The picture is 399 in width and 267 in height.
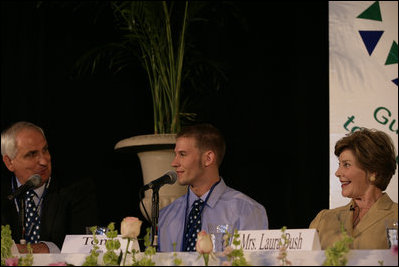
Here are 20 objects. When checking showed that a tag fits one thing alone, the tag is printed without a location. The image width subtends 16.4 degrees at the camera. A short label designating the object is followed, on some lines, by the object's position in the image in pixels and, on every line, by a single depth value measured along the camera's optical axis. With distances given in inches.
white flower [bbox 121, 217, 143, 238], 152.1
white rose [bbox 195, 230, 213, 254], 147.9
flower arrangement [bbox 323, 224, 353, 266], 146.7
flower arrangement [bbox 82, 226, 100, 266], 158.1
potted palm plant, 325.2
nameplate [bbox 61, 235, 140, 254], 203.3
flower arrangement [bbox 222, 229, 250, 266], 151.0
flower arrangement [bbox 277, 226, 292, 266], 152.5
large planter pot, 322.6
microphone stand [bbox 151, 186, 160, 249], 216.2
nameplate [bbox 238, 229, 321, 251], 176.6
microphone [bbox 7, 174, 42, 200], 233.5
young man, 288.2
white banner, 336.1
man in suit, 306.4
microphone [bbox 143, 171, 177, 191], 218.7
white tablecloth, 152.6
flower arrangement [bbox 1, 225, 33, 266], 165.9
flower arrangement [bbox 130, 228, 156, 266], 154.1
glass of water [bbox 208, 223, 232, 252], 185.4
